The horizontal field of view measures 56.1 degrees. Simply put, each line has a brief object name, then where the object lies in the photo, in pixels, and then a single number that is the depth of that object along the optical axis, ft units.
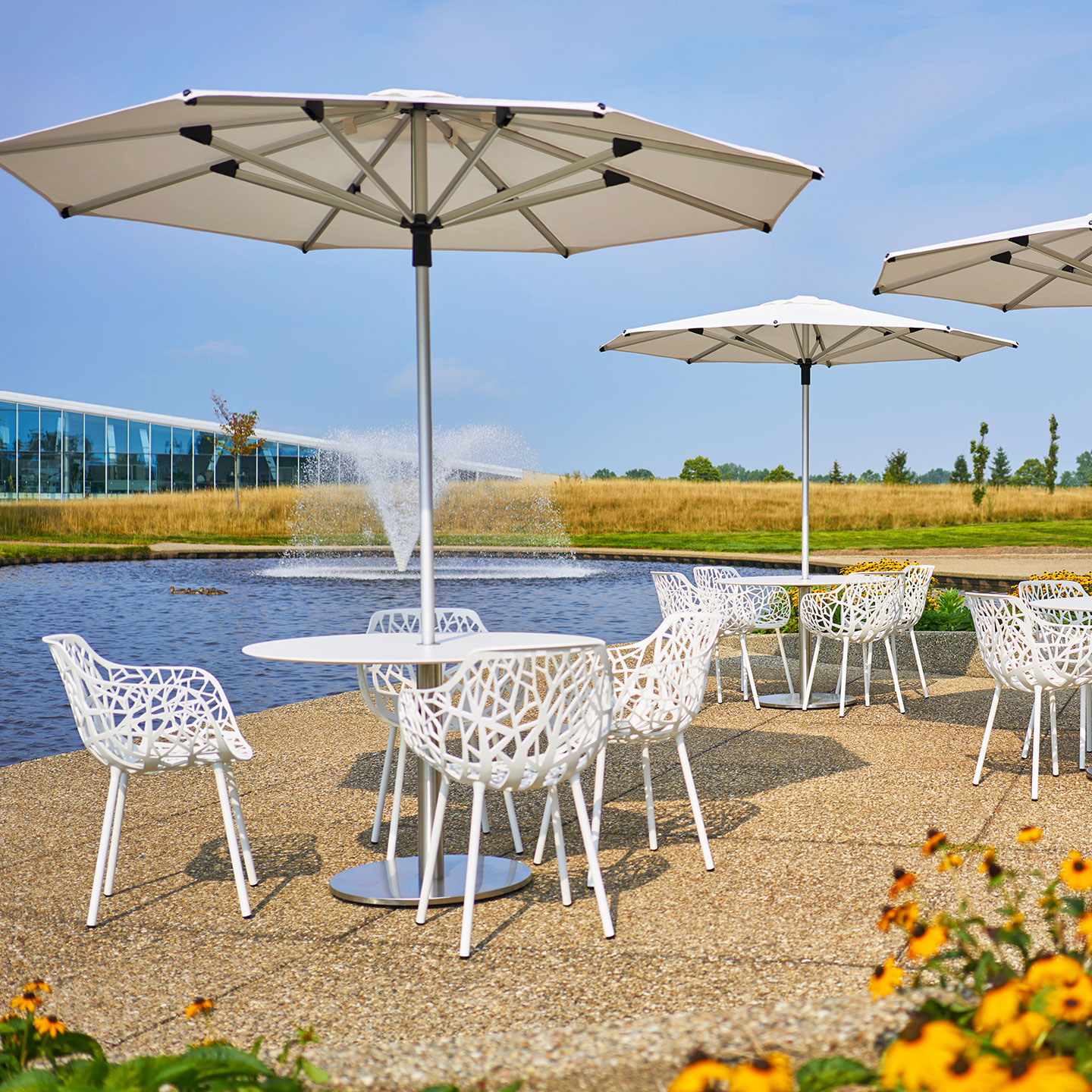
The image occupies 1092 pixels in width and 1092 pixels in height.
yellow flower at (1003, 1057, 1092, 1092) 3.38
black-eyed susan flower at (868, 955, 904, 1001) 4.82
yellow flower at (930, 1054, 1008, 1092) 3.47
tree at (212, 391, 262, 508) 113.09
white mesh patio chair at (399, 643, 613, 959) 9.48
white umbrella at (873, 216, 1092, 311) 15.39
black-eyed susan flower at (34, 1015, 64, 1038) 6.16
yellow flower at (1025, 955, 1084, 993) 4.25
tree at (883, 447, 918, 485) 129.59
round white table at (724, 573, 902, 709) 20.77
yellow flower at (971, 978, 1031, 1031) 4.03
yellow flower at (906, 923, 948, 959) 4.86
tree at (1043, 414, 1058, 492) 104.01
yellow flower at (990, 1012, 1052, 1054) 3.97
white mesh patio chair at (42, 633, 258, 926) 10.36
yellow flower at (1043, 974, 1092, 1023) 4.01
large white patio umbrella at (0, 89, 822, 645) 9.81
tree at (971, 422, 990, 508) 98.06
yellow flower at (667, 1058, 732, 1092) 3.60
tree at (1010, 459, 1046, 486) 182.38
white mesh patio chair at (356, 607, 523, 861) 12.16
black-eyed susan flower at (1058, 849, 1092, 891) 5.04
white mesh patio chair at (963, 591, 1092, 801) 14.33
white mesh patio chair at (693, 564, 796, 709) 22.15
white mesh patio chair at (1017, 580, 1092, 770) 15.70
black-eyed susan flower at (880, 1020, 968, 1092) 3.59
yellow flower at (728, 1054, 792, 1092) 3.61
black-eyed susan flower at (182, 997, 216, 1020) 5.96
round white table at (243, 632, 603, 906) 10.21
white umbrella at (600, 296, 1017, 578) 20.17
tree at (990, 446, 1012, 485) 139.03
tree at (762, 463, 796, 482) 151.74
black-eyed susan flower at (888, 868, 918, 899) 5.40
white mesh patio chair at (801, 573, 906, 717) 20.71
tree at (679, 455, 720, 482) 172.04
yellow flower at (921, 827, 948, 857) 5.75
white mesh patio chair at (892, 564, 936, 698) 21.93
